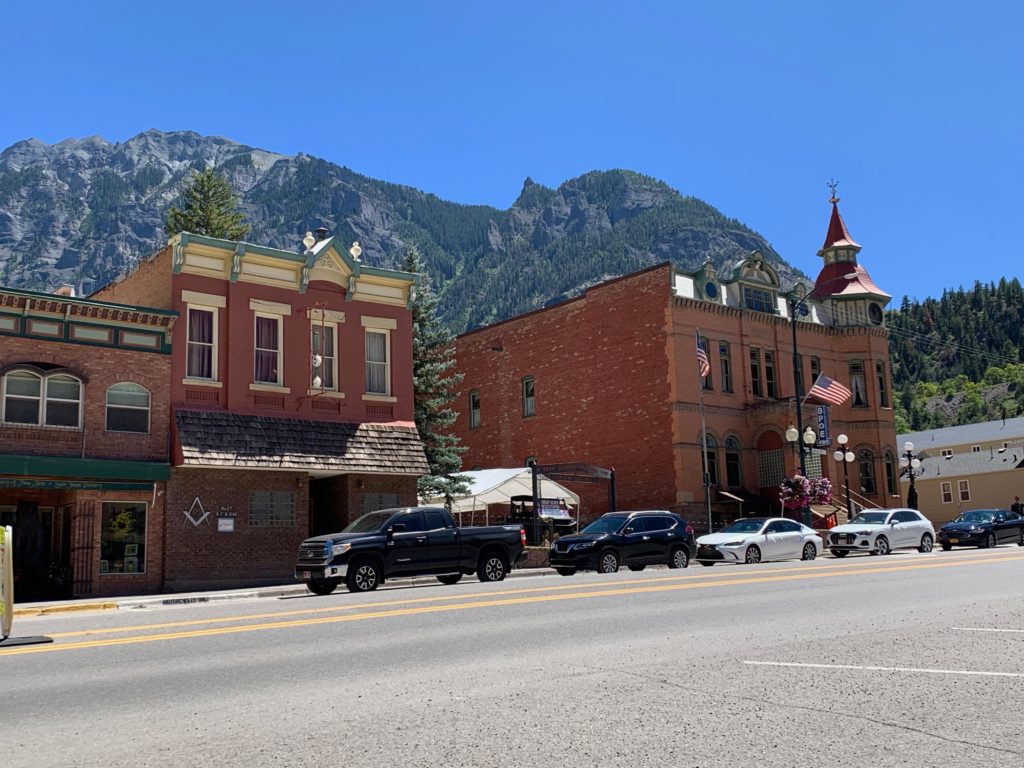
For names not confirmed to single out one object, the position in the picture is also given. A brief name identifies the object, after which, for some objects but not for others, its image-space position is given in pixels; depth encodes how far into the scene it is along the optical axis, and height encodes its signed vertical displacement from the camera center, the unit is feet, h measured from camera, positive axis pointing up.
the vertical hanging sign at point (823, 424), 138.65 +12.18
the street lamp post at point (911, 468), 133.69 +5.46
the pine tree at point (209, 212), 168.04 +54.12
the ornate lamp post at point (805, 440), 120.26 +8.61
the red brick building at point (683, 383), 137.59 +19.80
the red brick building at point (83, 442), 78.48 +7.28
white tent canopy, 114.32 +3.69
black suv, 79.36 -2.20
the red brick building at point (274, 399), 85.76 +11.85
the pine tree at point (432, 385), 123.95 +17.32
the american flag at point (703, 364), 132.03 +19.96
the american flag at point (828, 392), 126.52 +15.18
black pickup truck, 64.75 -1.88
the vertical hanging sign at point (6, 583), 38.75 -1.86
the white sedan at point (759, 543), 92.27 -2.72
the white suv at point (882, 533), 104.37 -2.40
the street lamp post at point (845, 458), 126.31 +7.00
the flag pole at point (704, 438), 130.82 +10.24
